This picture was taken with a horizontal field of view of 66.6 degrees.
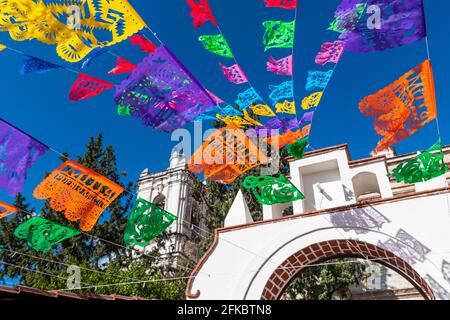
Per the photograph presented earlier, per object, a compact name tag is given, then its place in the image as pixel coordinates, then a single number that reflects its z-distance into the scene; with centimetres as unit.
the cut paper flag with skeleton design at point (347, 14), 486
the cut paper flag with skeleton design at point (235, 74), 595
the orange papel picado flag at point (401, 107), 505
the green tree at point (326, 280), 1252
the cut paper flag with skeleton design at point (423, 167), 568
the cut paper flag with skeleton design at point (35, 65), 495
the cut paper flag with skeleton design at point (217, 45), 557
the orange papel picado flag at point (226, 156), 668
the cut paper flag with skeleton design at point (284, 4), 501
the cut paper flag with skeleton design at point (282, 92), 601
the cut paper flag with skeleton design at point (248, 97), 607
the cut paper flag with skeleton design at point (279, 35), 561
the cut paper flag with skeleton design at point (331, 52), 557
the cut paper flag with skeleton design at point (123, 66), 534
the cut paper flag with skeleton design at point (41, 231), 616
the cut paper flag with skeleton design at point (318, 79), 586
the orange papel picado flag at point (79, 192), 587
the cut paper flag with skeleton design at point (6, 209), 573
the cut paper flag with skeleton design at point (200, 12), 495
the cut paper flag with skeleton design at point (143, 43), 516
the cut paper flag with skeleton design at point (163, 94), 516
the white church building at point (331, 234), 601
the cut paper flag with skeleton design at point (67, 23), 455
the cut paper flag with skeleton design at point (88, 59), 485
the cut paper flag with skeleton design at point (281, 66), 587
